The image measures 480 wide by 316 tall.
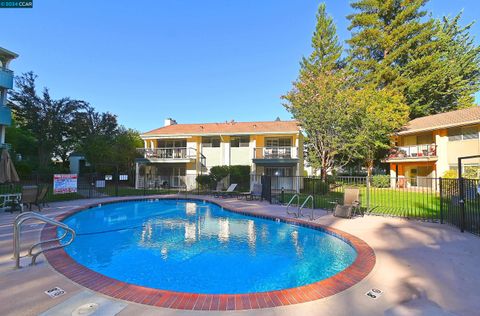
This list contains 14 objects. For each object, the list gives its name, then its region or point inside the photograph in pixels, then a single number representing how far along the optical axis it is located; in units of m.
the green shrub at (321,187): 18.23
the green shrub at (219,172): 22.11
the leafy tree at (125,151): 24.95
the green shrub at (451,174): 19.34
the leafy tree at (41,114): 23.06
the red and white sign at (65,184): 13.66
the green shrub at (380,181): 23.80
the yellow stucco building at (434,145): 19.91
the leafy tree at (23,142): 23.97
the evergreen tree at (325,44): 32.28
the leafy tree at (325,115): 20.53
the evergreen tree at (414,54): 27.84
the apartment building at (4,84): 20.29
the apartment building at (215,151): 23.16
